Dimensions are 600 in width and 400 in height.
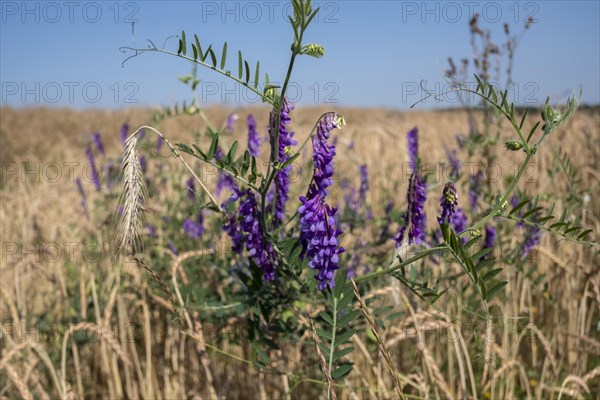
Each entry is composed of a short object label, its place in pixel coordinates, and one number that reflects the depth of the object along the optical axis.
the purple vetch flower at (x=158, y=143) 1.25
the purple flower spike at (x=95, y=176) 1.23
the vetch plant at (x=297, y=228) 0.71
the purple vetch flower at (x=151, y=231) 1.07
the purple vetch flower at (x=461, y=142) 1.09
